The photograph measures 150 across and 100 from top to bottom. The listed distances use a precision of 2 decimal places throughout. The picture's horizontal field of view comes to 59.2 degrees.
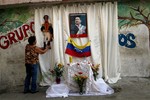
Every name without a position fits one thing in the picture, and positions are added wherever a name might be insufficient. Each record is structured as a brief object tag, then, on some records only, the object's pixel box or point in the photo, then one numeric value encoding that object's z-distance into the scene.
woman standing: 4.02
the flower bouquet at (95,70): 3.99
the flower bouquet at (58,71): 4.02
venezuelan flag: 4.30
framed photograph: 4.30
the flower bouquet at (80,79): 3.87
